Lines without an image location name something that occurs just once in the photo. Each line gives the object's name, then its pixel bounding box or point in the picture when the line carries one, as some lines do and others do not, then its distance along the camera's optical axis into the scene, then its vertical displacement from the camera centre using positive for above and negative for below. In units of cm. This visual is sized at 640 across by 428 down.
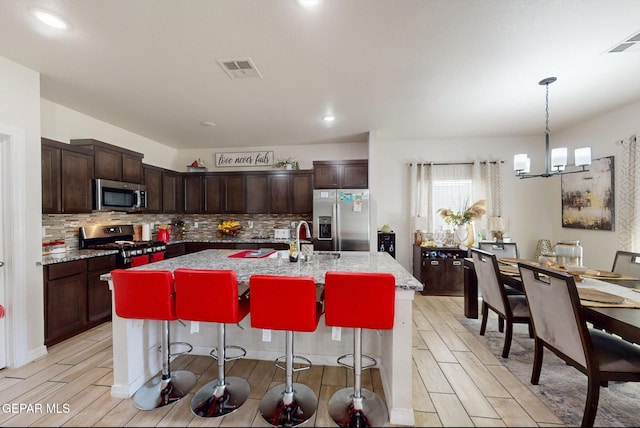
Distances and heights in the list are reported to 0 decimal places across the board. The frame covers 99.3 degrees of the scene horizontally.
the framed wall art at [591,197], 362 +17
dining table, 148 -61
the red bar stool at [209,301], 171 -56
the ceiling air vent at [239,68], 235 +132
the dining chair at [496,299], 248 -87
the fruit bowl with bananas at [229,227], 508 -25
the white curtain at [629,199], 326 +12
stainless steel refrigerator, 434 -11
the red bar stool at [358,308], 158 -57
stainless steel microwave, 326 +26
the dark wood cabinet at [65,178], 275 +41
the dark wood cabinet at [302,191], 487 +39
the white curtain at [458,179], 473 +50
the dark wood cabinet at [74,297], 263 -87
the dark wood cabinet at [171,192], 467 +40
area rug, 175 -134
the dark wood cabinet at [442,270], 439 -96
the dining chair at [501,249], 350 -50
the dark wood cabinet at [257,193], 498 +38
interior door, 230 -63
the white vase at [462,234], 450 -39
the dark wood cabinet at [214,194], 507 +38
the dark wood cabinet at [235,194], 501 +36
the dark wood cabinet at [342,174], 464 +66
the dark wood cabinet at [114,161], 329 +72
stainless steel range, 336 -39
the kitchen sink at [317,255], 254 -42
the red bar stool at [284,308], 163 -58
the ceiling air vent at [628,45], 206 +129
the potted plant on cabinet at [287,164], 501 +91
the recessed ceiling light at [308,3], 167 +131
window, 484 +27
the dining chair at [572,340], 161 -88
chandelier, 264 +52
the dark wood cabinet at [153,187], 426 +46
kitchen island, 171 -101
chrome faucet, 235 -28
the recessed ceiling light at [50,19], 179 +134
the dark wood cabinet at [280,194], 493 +35
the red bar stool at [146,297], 176 -54
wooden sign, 528 +108
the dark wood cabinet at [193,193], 510 +40
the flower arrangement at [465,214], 446 -5
